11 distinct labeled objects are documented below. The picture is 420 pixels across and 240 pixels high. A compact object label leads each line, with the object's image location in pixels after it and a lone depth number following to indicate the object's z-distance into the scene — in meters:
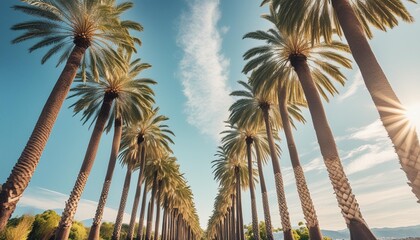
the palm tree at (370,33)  7.55
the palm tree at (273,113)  16.84
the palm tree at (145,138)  31.15
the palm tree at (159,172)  39.25
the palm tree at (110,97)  19.56
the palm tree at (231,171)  44.47
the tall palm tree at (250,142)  31.67
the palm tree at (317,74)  10.27
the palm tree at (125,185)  26.56
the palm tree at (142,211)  33.06
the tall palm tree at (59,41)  10.54
